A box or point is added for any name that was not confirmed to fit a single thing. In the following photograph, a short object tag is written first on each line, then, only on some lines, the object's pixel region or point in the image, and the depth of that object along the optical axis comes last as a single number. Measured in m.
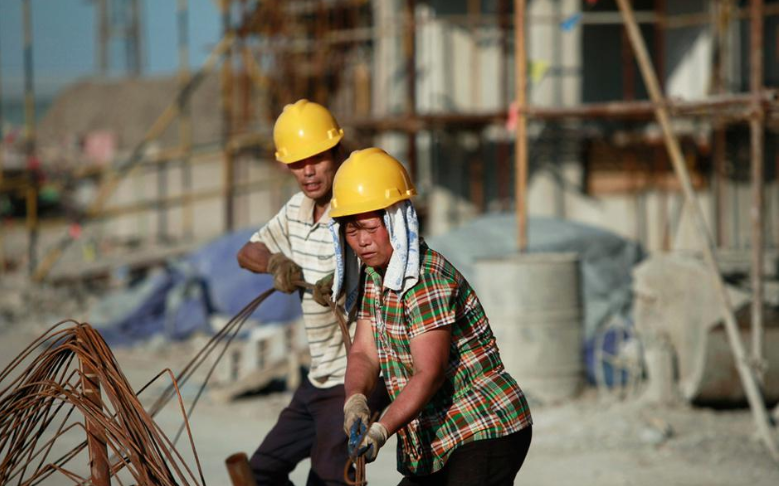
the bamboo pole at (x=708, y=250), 15.32
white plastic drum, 18.81
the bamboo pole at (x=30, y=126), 37.37
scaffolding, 16.97
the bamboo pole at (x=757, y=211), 15.99
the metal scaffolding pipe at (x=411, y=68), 29.73
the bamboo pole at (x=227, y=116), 37.91
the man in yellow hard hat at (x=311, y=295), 8.81
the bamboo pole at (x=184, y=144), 42.04
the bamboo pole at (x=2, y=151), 44.47
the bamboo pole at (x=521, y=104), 19.47
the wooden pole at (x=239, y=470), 6.72
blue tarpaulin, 26.84
